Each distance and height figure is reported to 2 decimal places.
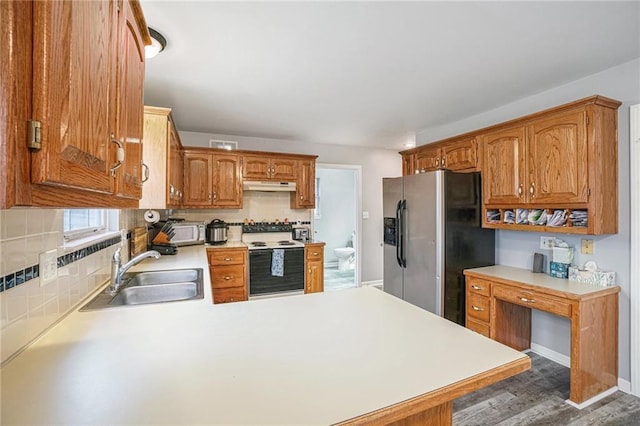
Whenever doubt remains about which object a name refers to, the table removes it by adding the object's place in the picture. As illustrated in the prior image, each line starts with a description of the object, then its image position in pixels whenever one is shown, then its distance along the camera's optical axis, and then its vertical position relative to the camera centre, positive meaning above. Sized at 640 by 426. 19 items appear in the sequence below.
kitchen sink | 1.68 -0.46
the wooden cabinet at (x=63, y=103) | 0.43 +0.20
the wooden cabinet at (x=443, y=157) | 3.11 +0.66
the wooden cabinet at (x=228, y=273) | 3.58 -0.73
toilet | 6.25 -0.93
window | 1.46 -0.06
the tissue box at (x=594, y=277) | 2.26 -0.49
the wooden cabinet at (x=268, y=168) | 4.14 +0.64
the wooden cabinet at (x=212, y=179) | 3.89 +0.46
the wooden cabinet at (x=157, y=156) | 2.11 +0.42
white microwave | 3.59 -0.26
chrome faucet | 1.67 -0.33
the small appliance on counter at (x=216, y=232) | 3.95 -0.26
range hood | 4.14 +0.39
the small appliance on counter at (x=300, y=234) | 4.50 -0.32
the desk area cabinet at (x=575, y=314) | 2.06 -0.77
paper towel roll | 3.13 -0.03
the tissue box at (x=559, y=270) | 2.49 -0.47
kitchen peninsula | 0.68 -0.45
